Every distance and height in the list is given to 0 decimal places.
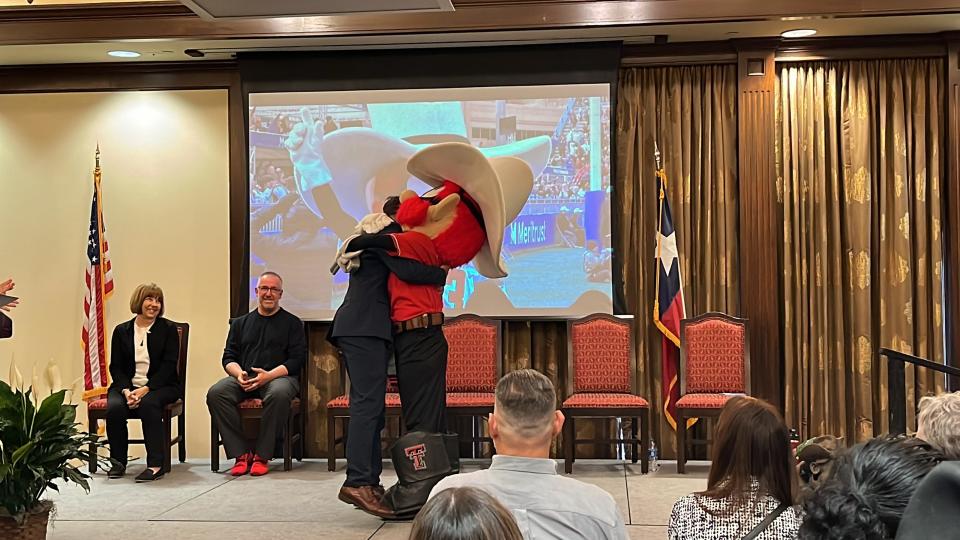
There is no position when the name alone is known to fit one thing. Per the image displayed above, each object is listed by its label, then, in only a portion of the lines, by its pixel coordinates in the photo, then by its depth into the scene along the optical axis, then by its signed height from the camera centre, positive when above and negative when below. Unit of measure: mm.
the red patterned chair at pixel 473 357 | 6785 -546
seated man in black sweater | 6473 -605
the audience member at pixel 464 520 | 1147 -274
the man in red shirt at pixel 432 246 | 4766 +127
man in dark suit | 4762 -367
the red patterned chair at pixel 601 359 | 6672 -564
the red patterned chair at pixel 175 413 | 6516 -855
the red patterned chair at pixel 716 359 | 6602 -567
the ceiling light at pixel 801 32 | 6668 +1518
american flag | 7016 -127
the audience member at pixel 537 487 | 2219 -467
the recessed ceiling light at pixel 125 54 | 7152 +1538
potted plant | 3867 -658
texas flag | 6785 -226
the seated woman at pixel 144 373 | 6418 -603
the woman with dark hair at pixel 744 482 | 2379 -489
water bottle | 6563 -1203
